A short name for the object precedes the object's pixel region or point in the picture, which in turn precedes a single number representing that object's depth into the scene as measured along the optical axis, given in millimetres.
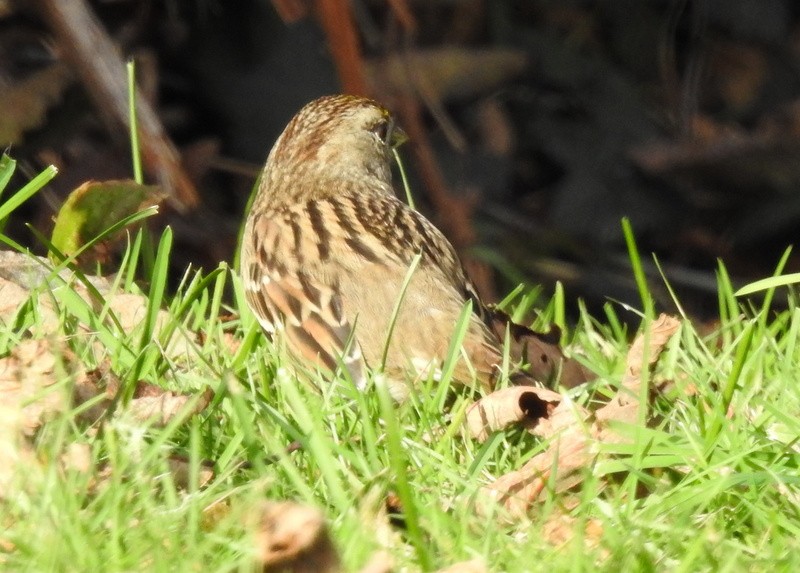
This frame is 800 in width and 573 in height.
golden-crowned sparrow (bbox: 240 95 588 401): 6406
